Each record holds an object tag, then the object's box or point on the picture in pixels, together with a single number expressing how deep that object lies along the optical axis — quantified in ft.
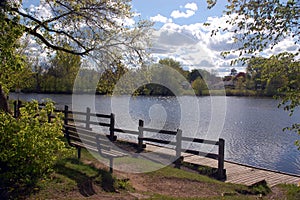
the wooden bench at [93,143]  22.81
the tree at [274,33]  14.37
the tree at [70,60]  31.86
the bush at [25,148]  15.81
